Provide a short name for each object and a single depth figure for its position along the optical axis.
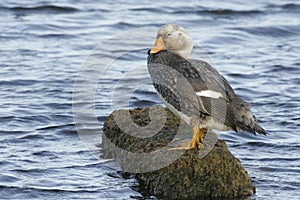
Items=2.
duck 12.99
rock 13.05
